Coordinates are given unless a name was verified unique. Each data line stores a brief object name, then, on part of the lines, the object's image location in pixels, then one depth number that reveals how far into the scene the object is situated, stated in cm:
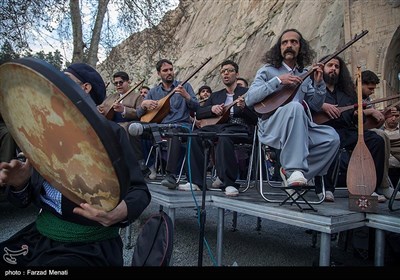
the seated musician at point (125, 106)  489
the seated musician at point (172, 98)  457
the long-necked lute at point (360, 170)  261
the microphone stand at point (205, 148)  235
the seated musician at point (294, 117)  283
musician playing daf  153
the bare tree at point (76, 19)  851
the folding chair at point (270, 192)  263
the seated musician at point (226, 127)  357
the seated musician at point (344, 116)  338
